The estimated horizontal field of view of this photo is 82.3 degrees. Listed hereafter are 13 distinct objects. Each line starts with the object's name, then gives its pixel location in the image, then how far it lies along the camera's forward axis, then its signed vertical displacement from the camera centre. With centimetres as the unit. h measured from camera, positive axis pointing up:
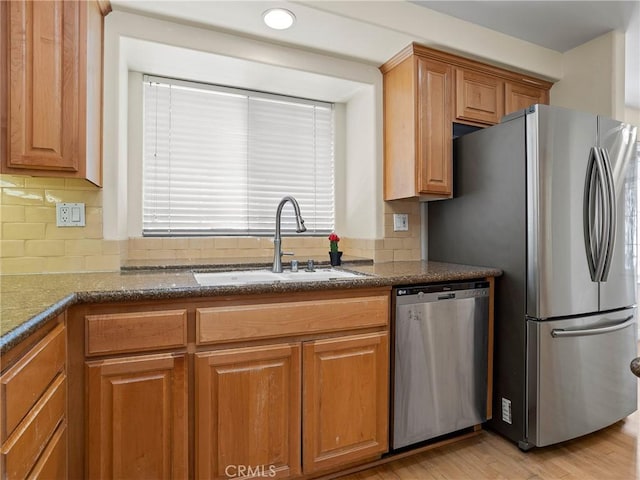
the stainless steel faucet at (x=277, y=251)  210 -9
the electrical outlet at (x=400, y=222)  254 +10
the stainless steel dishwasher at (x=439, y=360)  178 -63
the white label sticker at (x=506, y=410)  196 -94
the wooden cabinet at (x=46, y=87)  137 +57
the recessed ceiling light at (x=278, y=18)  186 +113
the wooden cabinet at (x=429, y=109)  223 +81
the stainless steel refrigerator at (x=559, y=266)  184 -15
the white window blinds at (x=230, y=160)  228 +51
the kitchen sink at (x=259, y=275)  190 -22
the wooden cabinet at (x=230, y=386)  131 -61
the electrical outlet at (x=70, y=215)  176 +10
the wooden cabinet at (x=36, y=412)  83 -47
